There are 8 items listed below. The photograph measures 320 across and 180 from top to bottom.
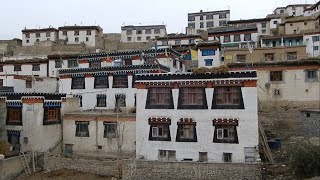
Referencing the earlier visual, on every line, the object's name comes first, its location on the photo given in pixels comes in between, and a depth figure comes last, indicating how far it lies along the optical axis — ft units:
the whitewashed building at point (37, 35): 245.86
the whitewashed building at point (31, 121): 98.73
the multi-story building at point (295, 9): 257.32
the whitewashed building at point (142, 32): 276.82
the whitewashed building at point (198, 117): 80.02
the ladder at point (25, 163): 91.96
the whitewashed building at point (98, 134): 94.53
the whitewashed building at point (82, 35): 240.53
